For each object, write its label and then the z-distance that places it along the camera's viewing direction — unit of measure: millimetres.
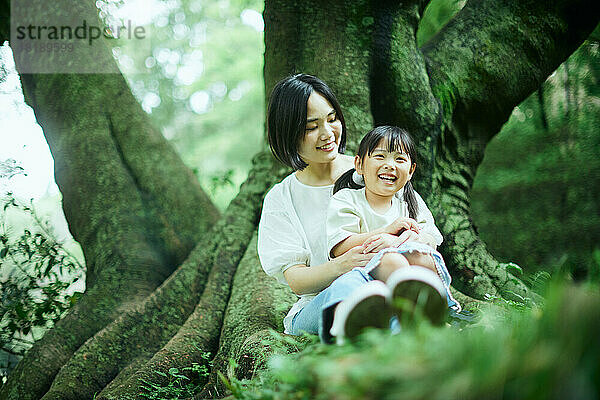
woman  2238
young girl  1946
